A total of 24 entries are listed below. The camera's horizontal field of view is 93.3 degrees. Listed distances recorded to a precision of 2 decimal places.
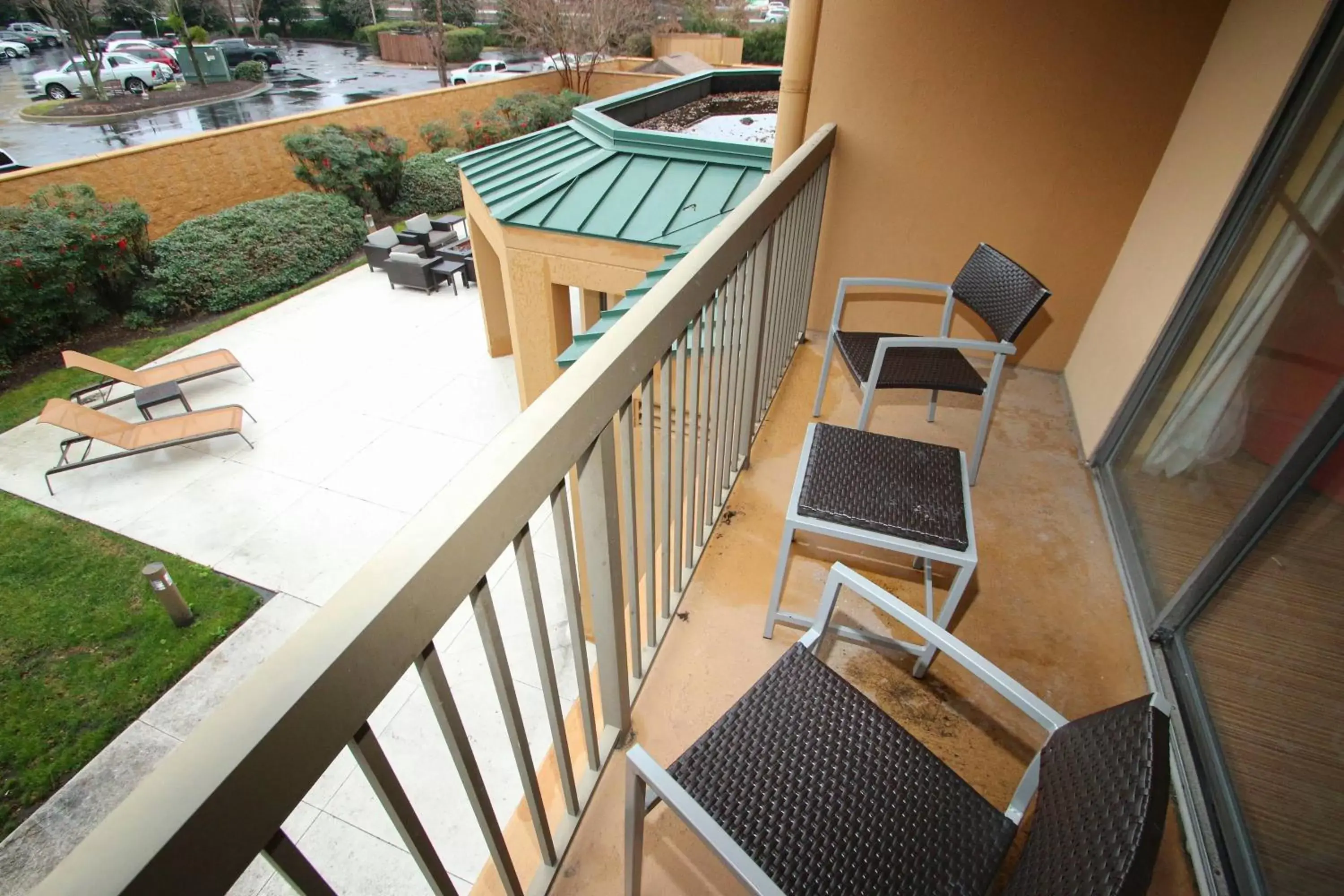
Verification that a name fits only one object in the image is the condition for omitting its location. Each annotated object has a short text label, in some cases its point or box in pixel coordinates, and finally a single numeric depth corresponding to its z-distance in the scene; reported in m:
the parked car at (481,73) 20.88
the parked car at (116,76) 18.45
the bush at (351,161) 12.23
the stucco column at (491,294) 8.56
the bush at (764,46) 23.28
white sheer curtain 1.69
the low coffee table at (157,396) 7.41
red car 20.84
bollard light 4.83
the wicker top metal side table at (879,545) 1.61
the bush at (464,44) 26.23
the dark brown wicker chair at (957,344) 2.24
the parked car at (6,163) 10.40
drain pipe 2.97
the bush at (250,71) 21.84
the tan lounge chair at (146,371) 7.49
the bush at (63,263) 8.39
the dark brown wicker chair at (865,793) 0.86
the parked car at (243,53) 23.94
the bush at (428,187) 14.12
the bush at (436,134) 14.95
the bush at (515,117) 15.74
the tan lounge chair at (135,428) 6.59
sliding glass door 1.34
